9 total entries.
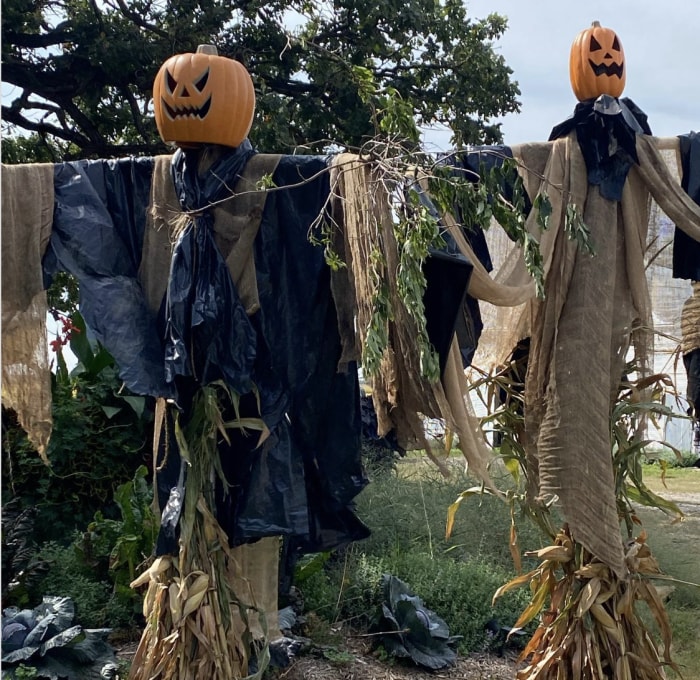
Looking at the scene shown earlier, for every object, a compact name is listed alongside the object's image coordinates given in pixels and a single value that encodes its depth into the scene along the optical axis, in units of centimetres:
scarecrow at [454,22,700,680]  297
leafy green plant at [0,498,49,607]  412
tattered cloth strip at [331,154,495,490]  258
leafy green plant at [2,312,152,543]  482
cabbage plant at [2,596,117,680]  357
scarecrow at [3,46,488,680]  282
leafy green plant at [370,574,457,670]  424
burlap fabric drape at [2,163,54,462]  284
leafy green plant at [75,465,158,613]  416
